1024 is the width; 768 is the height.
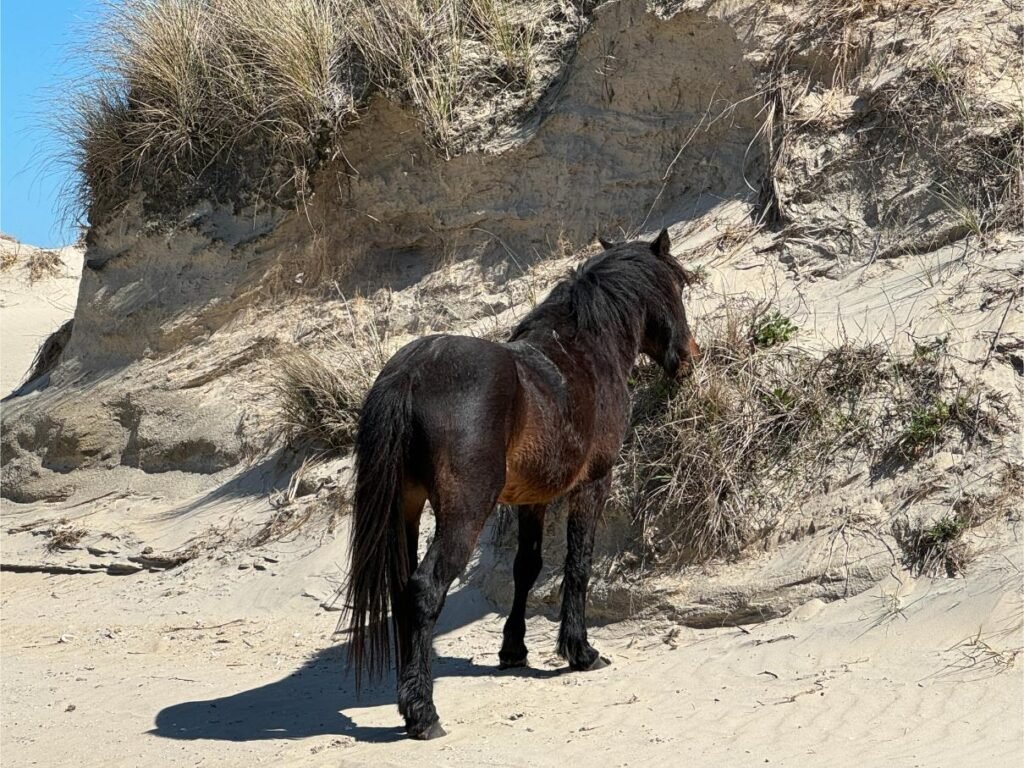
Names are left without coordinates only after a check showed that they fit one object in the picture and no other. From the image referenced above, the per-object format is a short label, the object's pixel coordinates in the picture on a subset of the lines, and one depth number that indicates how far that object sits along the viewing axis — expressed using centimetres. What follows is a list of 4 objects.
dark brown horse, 563
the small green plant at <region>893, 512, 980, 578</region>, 628
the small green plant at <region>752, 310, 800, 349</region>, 786
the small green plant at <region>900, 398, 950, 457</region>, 682
